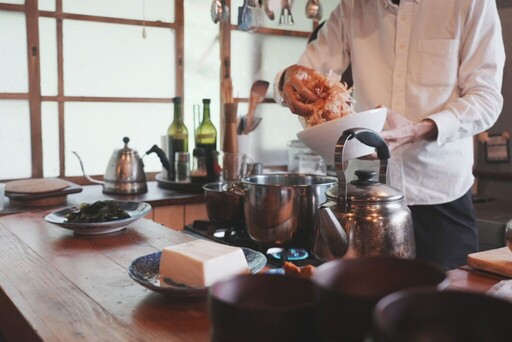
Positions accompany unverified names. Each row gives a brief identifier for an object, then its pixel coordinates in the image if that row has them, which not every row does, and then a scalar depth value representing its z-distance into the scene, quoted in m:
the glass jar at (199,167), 2.81
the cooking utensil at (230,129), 2.91
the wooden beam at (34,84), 3.05
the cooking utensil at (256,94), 3.34
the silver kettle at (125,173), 2.71
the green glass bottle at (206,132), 2.98
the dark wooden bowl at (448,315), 0.50
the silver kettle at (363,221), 1.11
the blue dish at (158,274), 0.96
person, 1.66
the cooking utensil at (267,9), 2.92
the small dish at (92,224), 1.51
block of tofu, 0.97
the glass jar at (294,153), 3.57
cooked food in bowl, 1.49
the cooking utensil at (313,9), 3.20
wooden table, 0.87
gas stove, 1.36
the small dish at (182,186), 2.79
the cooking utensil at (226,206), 1.86
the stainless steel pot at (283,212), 1.38
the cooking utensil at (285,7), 3.10
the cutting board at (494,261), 1.15
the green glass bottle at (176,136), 2.96
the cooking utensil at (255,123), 3.33
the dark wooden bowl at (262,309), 0.59
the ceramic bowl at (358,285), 0.54
